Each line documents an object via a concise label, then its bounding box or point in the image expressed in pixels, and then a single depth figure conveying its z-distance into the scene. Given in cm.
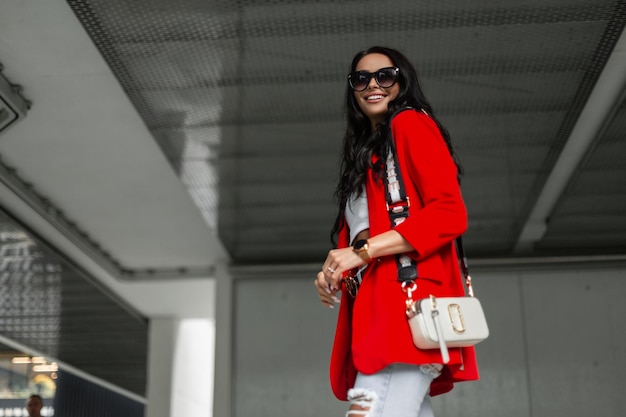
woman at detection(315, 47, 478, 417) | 180
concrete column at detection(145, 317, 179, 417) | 1292
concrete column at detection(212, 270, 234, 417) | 925
